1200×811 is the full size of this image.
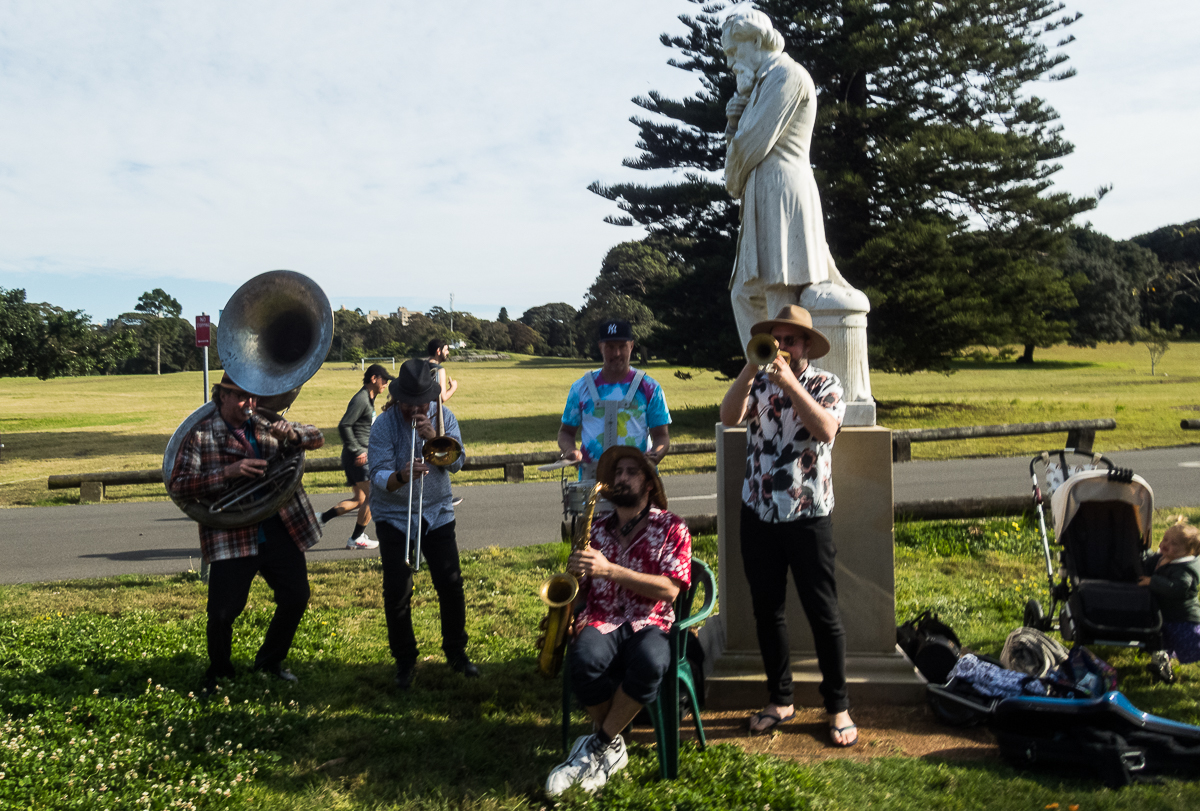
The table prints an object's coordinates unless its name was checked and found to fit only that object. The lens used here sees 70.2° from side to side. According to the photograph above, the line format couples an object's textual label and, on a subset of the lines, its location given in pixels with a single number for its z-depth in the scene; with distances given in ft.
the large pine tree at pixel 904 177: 63.10
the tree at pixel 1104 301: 197.67
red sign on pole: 29.04
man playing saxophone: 11.40
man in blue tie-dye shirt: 16.29
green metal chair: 11.66
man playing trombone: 15.24
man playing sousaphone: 14.42
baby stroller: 15.93
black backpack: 14.51
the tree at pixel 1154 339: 136.36
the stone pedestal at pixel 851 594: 14.19
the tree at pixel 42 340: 78.26
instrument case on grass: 11.41
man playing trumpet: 12.51
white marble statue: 15.03
